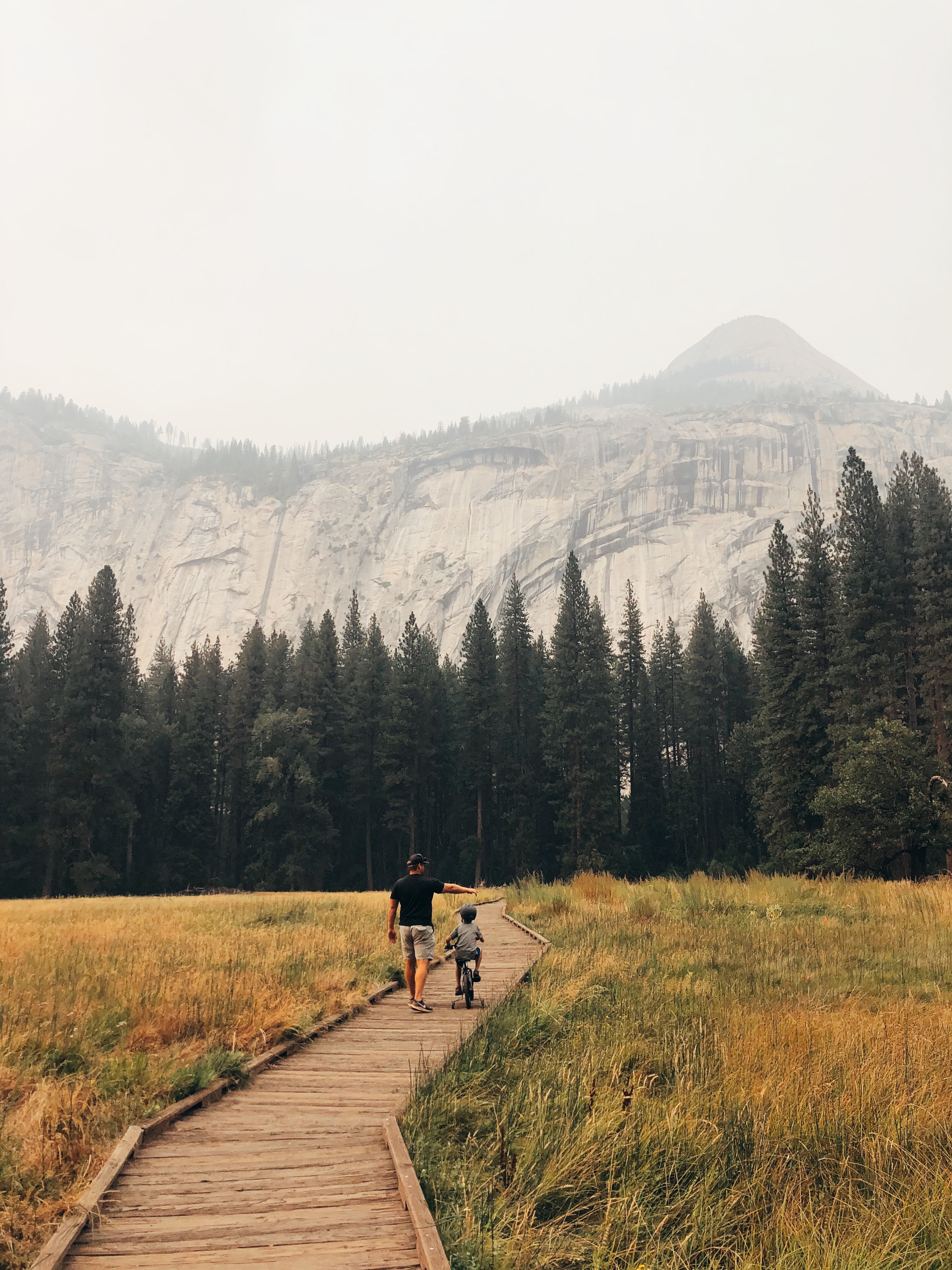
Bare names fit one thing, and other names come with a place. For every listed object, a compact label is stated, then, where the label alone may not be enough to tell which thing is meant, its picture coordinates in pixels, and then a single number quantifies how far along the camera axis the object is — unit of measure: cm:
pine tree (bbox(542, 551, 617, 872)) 5469
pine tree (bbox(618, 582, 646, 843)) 6669
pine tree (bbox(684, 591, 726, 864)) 6575
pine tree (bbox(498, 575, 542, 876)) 5909
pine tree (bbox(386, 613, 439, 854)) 5925
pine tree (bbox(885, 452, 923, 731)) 4131
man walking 1023
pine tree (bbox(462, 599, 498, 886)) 6016
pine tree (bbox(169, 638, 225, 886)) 5738
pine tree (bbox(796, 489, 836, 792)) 4575
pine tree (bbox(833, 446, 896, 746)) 4028
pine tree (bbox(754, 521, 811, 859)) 4606
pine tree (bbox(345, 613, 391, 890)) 6188
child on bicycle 999
